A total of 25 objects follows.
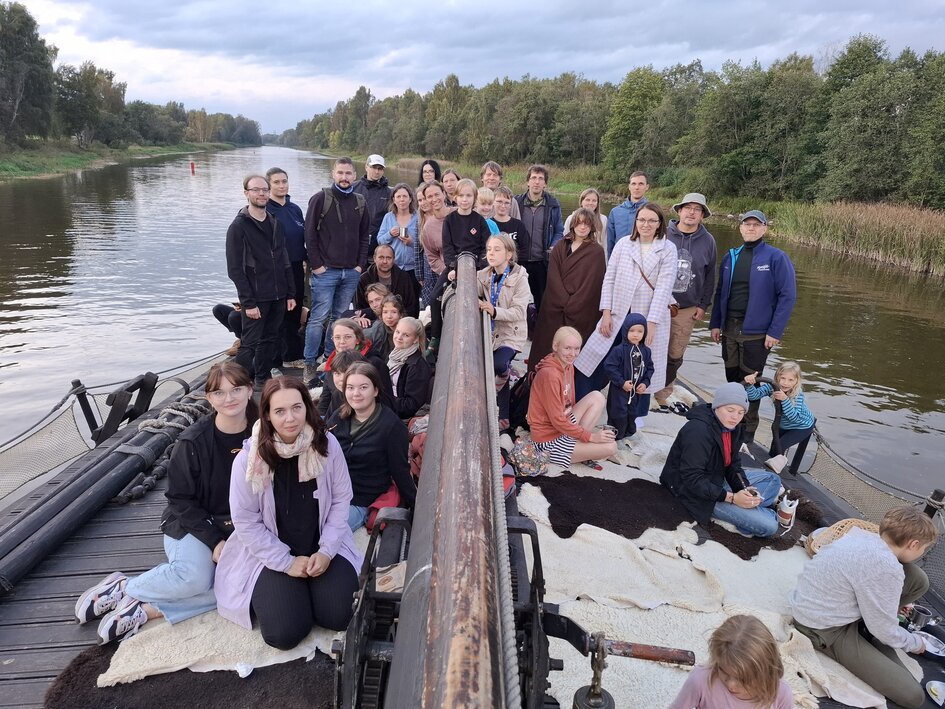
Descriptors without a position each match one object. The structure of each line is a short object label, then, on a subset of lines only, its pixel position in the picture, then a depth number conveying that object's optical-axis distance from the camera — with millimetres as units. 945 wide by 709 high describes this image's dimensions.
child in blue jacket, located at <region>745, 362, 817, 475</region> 5090
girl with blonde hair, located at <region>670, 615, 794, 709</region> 2088
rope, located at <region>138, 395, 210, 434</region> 4723
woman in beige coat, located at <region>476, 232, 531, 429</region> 4840
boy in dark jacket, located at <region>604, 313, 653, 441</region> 4980
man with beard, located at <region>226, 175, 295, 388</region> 5391
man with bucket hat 5598
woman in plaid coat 5039
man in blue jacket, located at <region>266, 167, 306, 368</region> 6117
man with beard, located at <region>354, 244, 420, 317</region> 5809
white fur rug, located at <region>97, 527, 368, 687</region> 2602
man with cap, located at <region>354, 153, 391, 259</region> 6934
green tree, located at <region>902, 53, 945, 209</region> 25922
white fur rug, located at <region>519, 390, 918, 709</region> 2809
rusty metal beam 953
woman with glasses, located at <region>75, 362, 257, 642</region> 2840
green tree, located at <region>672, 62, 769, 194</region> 37312
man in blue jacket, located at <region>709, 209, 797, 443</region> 5379
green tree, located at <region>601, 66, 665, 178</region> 48375
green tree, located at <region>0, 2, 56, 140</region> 46938
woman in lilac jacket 2676
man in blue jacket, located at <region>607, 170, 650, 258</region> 6422
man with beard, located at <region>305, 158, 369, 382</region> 6016
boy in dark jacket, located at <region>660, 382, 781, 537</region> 3998
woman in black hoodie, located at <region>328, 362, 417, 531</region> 3279
